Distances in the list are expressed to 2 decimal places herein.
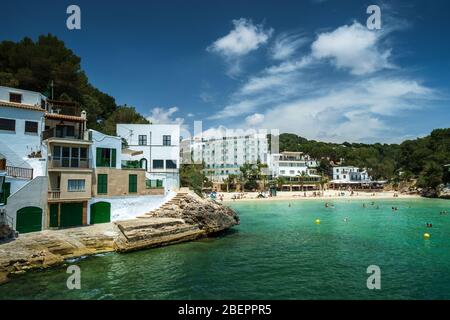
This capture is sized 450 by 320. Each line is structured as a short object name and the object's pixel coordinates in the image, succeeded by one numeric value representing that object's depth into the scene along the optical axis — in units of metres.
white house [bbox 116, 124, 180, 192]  46.16
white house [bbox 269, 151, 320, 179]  119.44
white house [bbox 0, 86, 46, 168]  28.69
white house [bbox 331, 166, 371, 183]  126.38
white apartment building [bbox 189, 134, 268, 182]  125.12
